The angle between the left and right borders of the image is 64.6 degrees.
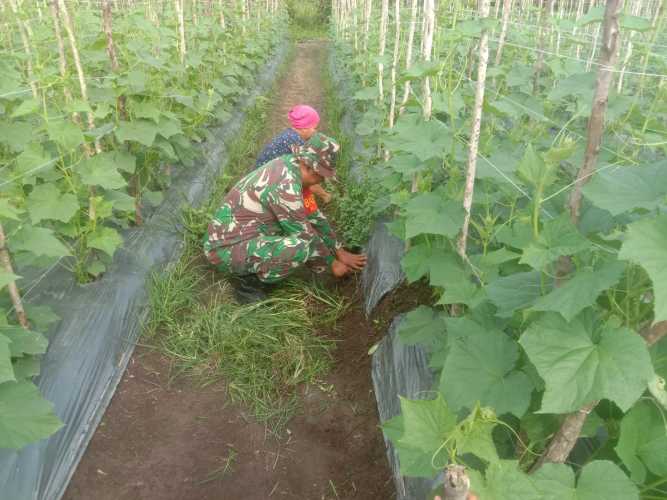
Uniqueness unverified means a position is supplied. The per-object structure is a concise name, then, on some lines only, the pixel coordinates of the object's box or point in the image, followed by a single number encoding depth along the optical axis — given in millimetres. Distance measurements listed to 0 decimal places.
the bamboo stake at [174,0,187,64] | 5087
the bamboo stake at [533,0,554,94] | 3725
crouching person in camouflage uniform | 3613
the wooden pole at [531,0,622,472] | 1162
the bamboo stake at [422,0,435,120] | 2874
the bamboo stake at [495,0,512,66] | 2187
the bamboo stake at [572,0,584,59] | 6914
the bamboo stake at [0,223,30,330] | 2234
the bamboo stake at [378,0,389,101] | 4641
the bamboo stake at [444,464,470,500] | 864
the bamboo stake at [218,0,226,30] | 7866
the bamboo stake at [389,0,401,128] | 3819
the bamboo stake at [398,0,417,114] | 3504
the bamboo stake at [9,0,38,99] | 3239
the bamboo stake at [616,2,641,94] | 5423
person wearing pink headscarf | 4703
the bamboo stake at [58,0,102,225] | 3275
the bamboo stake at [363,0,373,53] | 7085
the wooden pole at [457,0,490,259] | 2014
